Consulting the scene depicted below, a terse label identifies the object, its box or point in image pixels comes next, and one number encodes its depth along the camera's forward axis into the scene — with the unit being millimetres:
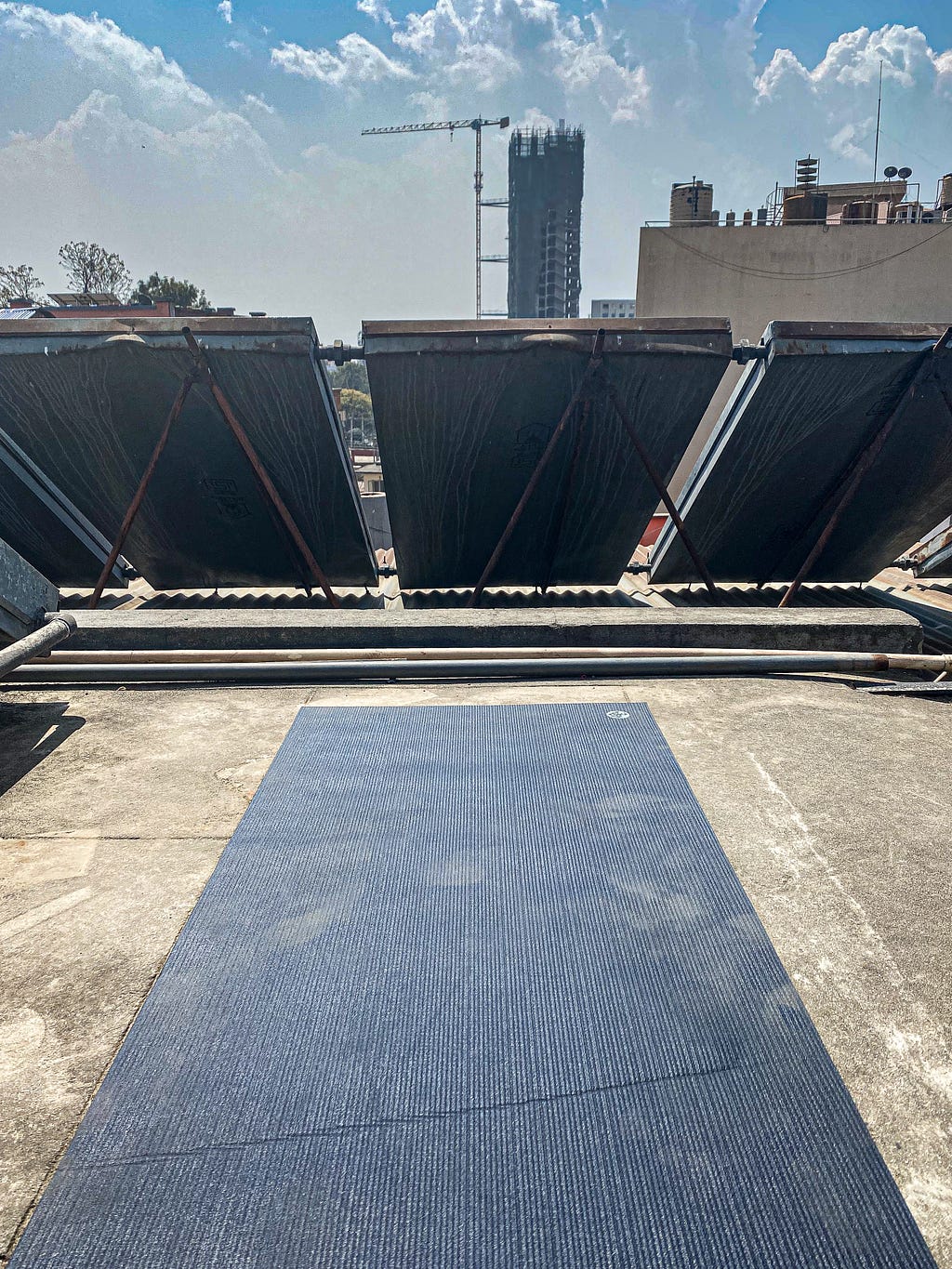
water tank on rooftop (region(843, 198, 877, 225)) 31438
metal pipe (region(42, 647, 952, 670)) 4953
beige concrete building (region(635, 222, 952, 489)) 29938
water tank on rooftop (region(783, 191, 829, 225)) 31062
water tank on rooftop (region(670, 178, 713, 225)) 32656
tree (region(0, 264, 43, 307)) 62750
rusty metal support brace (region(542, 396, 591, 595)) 6547
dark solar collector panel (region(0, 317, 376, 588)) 6191
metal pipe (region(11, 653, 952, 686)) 4789
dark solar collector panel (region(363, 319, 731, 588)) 6180
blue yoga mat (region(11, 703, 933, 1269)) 1766
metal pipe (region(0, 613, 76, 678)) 3729
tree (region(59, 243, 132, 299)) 63688
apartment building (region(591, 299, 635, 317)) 124600
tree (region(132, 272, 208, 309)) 69000
